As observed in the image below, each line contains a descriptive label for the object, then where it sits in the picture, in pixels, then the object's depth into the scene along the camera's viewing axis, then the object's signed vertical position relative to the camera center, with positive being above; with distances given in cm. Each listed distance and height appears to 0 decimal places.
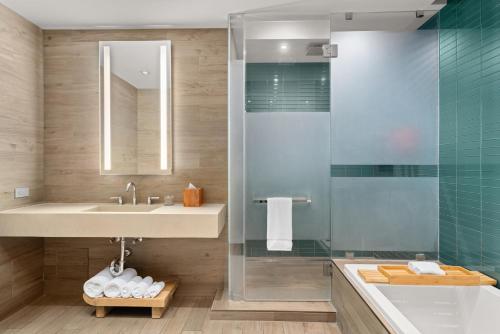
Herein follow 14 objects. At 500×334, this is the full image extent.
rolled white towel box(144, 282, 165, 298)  289 -99
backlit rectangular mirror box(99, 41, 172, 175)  327 +50
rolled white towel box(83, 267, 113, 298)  288 -95
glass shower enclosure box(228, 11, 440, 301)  285 +18
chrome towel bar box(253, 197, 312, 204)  289 -28
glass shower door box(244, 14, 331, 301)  285 +12
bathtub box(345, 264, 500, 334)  216 -85
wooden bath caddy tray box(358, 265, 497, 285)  224 -71
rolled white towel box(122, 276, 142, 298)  288 -97
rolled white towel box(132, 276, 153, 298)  288 -97
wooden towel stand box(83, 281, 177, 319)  286 -106
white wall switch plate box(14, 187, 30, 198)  299 -23
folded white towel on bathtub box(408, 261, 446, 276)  235 -67
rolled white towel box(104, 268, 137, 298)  289 -96
